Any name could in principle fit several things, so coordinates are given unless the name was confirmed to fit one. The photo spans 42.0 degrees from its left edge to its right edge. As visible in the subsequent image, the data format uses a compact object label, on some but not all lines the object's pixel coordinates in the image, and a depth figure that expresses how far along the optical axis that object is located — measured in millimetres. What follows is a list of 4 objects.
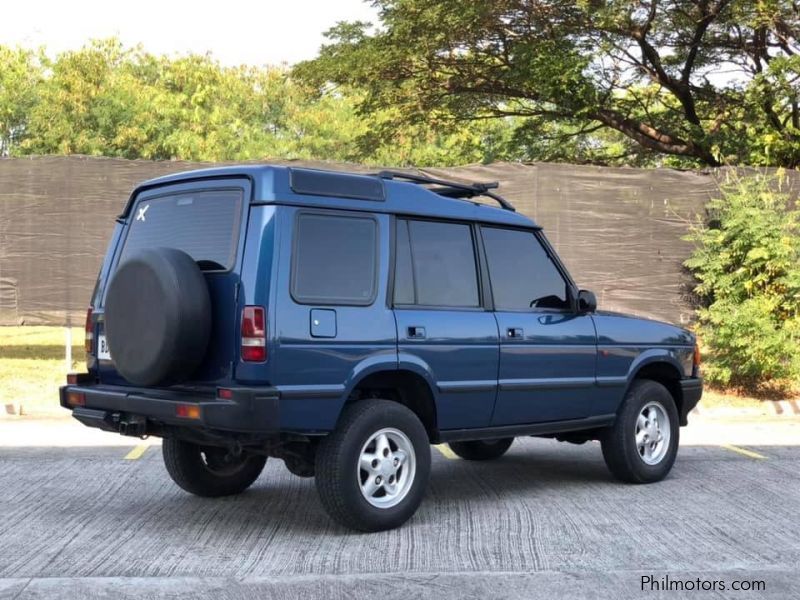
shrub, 12078
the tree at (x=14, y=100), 50441
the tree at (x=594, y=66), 19344
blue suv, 5586
